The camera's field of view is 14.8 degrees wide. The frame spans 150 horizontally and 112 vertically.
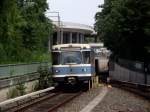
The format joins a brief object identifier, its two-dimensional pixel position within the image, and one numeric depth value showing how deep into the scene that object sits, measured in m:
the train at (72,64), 35.22
